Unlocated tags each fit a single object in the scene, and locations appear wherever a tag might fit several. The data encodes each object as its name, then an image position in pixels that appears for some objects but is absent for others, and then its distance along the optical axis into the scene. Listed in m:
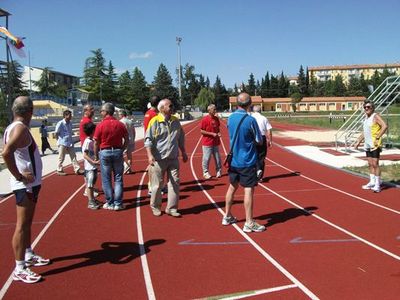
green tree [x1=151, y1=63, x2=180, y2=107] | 110.10
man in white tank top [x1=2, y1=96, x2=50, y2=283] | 4.39
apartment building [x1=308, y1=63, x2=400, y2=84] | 169.50
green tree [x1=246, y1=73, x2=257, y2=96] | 150.38
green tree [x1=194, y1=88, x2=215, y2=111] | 115.16
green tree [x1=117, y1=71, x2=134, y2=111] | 95.84
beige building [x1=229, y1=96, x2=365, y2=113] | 117.56
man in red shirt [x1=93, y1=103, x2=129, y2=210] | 7.63
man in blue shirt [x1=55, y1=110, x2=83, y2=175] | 12.26
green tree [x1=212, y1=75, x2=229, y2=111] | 132.74
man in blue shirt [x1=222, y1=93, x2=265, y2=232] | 6.17
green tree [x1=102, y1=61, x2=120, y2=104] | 92.06
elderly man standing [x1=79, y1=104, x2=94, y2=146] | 9.10
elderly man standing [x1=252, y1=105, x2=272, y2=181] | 10.23
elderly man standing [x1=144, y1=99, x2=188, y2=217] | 7.16
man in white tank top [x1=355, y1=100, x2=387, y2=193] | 8.92
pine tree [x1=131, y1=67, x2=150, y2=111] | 98.94
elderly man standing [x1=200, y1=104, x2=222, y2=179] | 10.95
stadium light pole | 75.75
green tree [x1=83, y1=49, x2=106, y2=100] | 90.88
